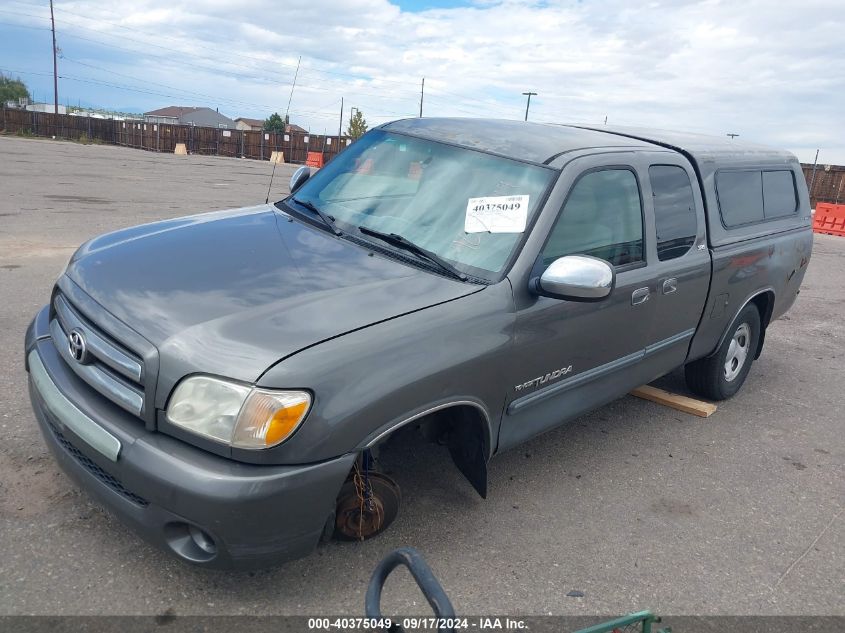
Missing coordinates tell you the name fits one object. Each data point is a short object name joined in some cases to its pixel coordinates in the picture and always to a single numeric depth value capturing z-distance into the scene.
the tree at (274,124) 81.00
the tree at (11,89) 108.06
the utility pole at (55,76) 60.19
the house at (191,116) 105.56
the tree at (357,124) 51.91
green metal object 2.02
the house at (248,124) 111.50
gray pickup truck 2.24
